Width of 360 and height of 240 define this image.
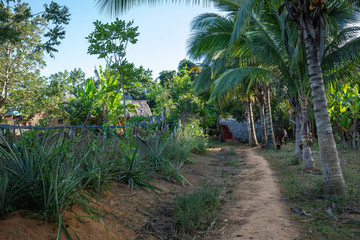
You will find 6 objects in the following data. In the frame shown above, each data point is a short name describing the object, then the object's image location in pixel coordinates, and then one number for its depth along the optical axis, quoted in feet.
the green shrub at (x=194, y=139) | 32.65
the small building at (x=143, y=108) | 65.87
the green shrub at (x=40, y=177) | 8.73
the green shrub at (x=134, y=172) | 15.14
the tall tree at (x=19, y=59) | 47.32
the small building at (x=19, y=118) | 54.03
